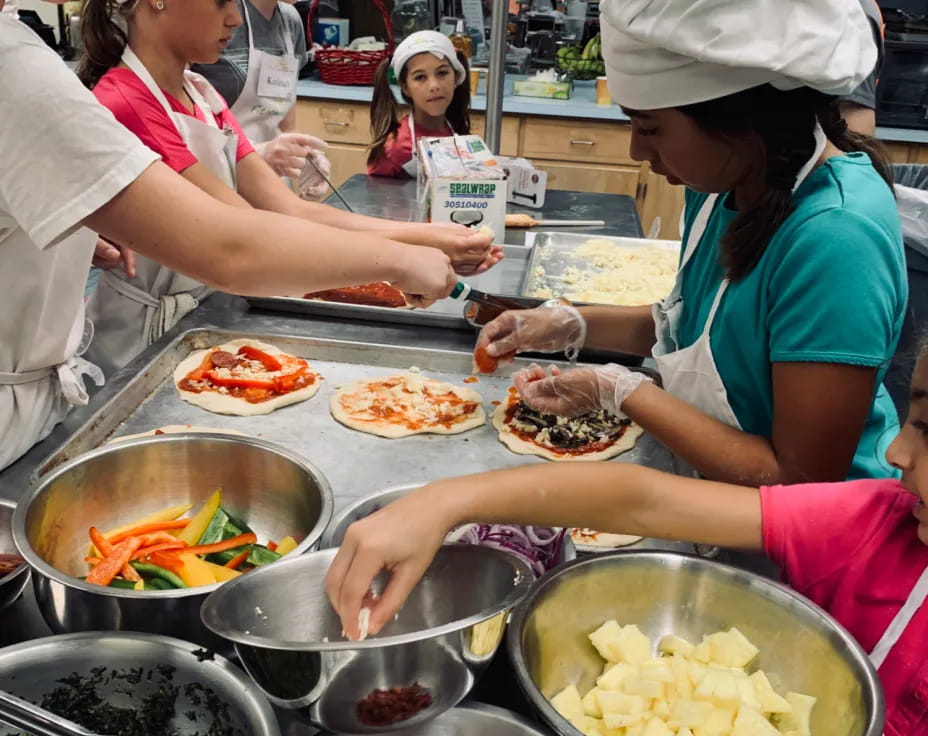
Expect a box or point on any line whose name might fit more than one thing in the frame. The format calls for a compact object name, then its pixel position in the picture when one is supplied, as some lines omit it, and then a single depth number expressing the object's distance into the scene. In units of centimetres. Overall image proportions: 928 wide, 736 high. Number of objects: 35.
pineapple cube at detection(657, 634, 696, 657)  112
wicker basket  567
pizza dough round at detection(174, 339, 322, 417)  198
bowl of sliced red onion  129
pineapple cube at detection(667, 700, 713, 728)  99
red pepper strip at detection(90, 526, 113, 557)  134
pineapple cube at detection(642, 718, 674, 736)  98
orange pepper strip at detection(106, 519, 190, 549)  138
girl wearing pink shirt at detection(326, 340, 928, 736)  108
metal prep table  116
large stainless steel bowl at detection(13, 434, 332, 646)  136
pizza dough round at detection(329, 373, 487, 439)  193
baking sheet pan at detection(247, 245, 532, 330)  238
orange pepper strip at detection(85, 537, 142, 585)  125
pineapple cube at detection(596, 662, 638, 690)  108
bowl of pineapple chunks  100
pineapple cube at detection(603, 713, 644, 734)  100
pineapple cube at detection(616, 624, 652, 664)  111
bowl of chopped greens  97
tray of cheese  285
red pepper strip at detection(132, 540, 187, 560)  132
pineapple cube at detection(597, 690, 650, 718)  101
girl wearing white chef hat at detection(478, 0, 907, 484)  130
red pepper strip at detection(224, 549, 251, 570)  133
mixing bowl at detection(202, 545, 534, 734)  86
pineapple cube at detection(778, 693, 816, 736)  105
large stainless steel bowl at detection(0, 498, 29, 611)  115
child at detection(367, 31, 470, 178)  396
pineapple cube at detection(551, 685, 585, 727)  103
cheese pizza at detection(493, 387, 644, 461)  191
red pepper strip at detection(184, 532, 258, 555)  136
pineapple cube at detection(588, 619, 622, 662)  112
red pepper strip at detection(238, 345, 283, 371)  214
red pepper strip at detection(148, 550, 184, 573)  128
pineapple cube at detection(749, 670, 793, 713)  104
